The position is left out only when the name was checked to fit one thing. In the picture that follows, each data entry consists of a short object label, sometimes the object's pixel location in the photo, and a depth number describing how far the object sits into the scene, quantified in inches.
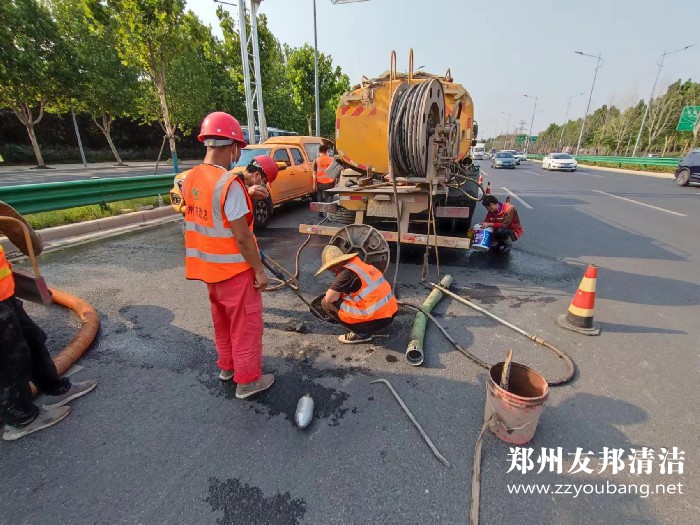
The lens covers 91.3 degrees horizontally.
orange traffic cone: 131.5
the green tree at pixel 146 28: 505.0
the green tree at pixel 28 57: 665.6
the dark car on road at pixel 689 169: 573.0
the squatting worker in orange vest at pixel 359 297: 114.6
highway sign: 950.4
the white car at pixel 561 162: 904.3
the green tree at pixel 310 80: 868.6
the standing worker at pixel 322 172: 329.1
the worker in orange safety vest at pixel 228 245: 83.1
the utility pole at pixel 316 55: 704.4
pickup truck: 294.0
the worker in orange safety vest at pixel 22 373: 78.8
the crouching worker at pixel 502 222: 208.7
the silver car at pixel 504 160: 1045.2
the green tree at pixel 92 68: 770.2
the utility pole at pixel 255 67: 452.4
